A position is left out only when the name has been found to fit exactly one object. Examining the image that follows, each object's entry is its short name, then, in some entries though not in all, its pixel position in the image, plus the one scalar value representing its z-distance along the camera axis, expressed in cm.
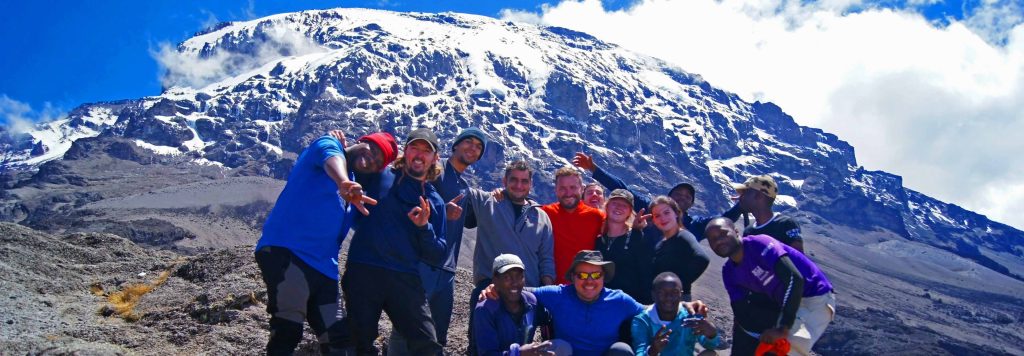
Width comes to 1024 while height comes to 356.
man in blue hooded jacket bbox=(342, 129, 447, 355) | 510
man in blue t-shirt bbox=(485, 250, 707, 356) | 573
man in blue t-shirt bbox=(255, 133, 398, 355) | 475
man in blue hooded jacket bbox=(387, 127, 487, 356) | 576
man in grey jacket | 647
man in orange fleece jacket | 691
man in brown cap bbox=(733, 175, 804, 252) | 669
